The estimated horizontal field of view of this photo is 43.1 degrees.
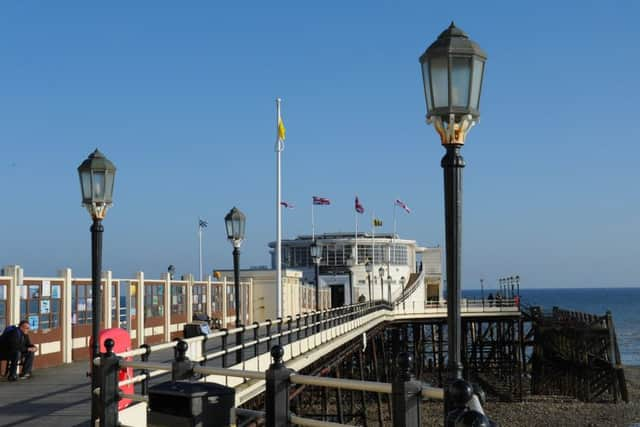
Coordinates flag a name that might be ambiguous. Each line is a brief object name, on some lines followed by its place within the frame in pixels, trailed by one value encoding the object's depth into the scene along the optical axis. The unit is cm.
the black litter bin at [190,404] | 672
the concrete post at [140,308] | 2436
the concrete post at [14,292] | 1712
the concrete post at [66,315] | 1958
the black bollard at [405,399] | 575
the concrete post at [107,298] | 2133
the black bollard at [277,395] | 683
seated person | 1541
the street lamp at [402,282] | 7315
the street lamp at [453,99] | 647
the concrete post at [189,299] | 3036
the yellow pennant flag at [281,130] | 2855
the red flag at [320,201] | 5794
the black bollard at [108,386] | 858
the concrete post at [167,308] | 2758
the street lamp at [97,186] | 1183
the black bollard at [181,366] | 812
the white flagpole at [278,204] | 2514
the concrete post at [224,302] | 3606
